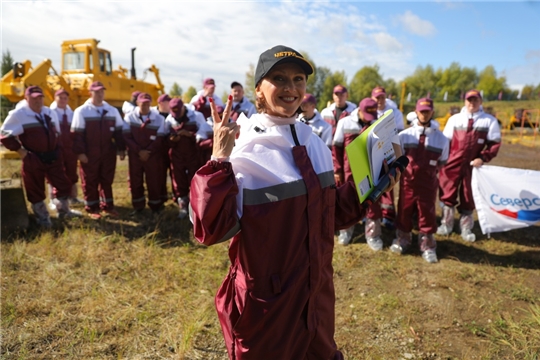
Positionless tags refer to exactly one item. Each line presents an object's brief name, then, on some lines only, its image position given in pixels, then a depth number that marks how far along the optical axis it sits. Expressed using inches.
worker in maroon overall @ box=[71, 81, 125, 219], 230.4
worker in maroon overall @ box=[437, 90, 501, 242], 202.7
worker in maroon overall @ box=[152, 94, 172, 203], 249.9
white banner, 190.1
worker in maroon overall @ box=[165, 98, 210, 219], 235.6
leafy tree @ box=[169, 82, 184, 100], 2679.6
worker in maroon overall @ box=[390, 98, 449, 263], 171.3
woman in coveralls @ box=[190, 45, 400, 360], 63.6
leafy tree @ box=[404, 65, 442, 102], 2138.7
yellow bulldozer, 455.2
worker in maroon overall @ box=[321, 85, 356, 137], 254.2
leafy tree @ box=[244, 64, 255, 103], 1451.8
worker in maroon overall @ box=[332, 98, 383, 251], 183.3
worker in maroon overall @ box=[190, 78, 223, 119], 290.4
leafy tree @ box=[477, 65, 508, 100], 2412.2
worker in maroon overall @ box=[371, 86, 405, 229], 218.6
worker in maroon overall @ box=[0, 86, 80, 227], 203.9
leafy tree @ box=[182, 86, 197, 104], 2721.9
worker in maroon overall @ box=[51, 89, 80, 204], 263.3
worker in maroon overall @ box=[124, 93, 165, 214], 234.4
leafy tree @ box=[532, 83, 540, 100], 2092.2
